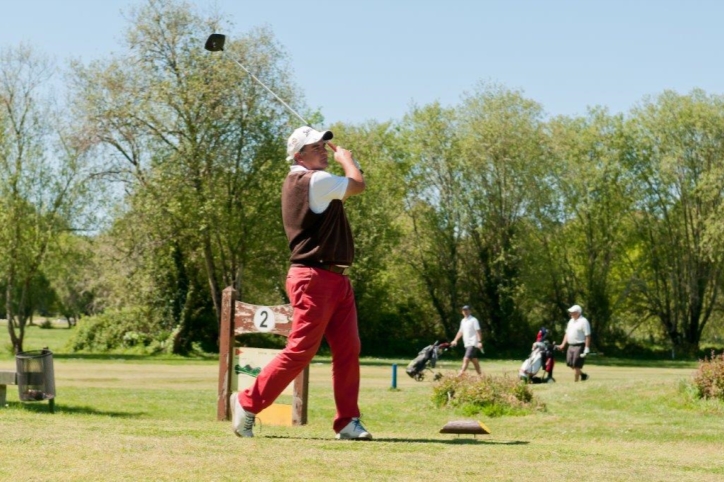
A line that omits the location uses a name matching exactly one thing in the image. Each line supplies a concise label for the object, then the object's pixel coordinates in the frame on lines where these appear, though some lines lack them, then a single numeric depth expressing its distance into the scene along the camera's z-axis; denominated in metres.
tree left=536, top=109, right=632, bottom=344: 61.97
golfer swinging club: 8.95
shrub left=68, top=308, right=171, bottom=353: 49.84
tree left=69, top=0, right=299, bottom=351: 43.38
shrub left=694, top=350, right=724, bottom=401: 18.11
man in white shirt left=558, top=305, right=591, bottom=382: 25.83
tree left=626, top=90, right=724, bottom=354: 60.09
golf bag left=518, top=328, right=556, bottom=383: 27.14
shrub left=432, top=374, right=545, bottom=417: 17.06
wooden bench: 15.77
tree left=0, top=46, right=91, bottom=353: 45.72
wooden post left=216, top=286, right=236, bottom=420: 12.84
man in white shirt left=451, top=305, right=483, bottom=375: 27.56
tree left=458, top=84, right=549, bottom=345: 58.22
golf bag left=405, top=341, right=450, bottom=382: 28.38
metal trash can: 16.00
